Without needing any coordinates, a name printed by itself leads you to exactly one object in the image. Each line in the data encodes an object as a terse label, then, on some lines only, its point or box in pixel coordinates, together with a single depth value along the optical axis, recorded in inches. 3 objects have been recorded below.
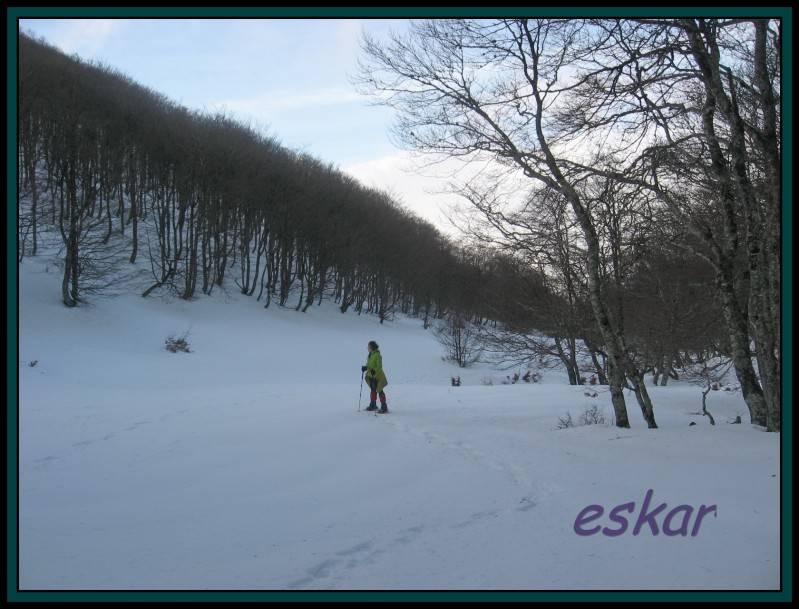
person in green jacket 468.8
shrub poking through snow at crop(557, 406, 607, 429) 401.4
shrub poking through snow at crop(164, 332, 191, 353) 1016.9
